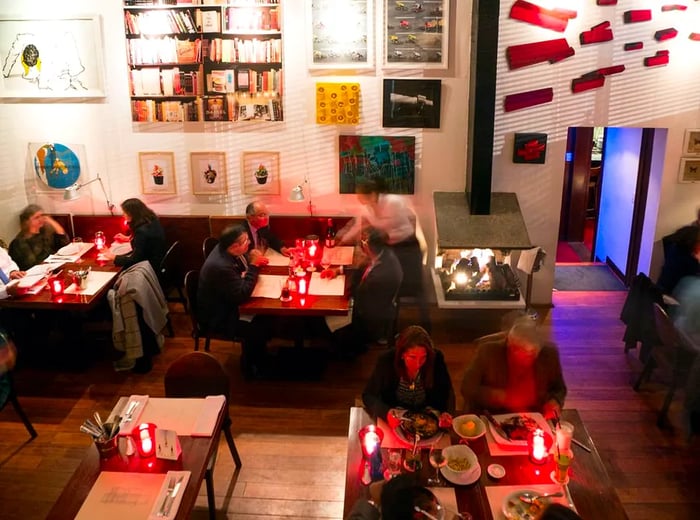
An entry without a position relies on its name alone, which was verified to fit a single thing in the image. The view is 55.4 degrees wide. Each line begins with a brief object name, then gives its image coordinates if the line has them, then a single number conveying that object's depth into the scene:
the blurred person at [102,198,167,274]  6.07
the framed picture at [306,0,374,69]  6.20
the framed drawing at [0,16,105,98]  6.48
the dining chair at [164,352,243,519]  4.09
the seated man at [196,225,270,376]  5.16
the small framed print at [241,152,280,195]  6.76
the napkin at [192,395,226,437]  3.62
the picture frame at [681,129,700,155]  6.48
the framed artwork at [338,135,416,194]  6.59
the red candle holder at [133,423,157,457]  3.41
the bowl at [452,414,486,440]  3.52
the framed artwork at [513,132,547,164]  6.45
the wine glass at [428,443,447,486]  3.24
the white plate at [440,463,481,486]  3.23
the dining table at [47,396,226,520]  3.13
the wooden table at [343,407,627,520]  3.09
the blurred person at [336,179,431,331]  6.14
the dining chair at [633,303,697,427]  4.84
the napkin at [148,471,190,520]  3.08
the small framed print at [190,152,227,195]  6.80
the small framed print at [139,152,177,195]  6.82
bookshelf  6.35
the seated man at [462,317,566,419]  3.87
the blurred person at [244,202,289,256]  6.11
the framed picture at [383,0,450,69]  6.16
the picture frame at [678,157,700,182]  6.55
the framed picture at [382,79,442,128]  6.39
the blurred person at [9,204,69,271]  6.31
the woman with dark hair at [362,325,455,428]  3.78
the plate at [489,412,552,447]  3.46
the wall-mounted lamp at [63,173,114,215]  6.57
